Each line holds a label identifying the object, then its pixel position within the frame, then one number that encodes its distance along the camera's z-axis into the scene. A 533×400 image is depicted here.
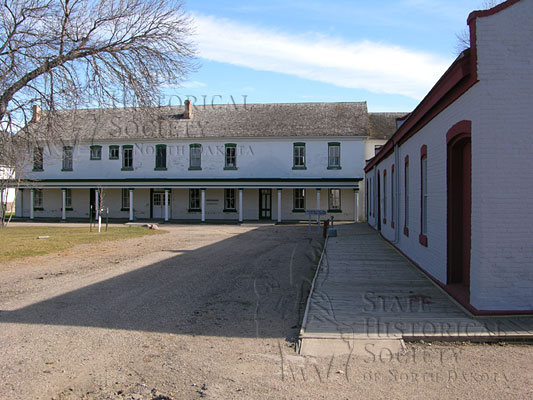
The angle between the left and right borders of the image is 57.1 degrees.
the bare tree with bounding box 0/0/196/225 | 14.68
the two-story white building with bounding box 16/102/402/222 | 34.03
